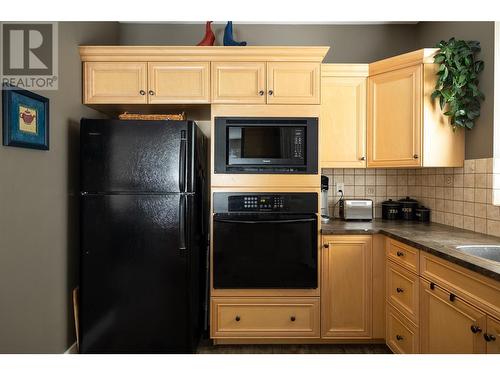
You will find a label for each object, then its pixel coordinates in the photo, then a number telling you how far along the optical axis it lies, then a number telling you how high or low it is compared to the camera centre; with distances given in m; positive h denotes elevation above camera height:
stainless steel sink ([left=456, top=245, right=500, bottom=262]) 1.77 -0.34
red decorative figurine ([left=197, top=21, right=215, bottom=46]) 2.53 +1.08
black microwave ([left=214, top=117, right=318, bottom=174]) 2.34 +0.27
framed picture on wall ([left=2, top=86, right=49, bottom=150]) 1.64 +0.33
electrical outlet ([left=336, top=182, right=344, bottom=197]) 2.95 -0.01
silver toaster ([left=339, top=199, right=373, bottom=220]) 2.67 -0.19
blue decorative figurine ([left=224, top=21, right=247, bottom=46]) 2.57 +1.11
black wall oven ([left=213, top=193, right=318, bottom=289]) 2.33 -0.49
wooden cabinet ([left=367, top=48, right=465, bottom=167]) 2.34 +0.46
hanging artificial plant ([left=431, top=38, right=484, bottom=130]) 2.20 +0.68
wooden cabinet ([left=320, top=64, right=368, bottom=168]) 2.61 +0.52
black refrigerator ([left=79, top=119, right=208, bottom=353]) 2.13 -0.32
